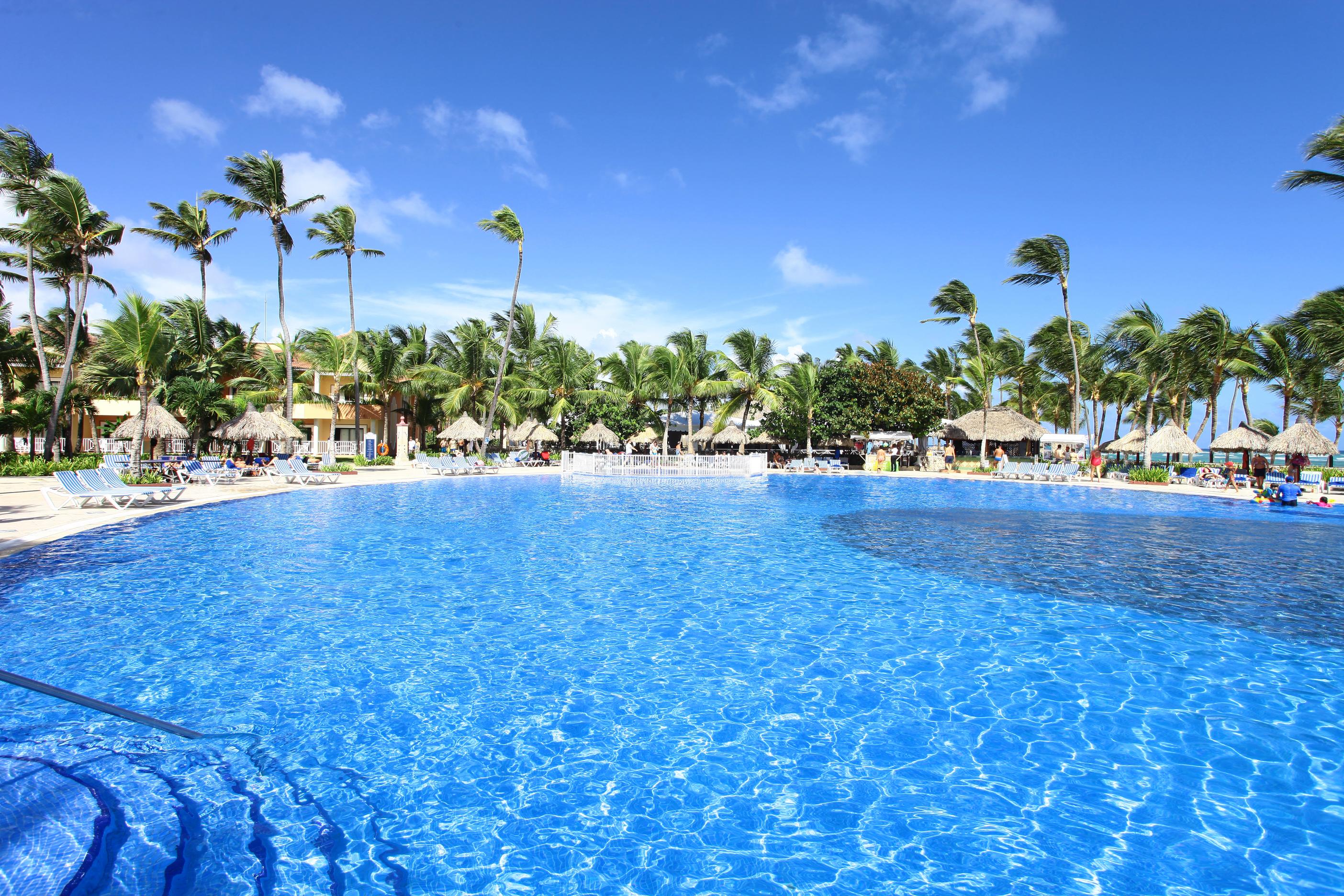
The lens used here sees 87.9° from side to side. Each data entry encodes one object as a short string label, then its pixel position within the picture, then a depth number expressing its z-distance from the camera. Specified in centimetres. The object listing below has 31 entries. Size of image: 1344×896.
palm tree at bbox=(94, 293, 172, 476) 1769
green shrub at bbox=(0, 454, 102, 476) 1844
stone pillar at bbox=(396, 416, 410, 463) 3300
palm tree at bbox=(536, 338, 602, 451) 3684
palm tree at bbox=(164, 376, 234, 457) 2441
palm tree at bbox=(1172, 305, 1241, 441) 2667
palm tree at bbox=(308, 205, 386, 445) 3044
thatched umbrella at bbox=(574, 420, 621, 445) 3384
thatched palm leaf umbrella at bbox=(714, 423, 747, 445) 3650
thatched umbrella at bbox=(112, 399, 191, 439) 1853
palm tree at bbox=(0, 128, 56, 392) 1931
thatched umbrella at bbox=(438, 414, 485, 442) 3155
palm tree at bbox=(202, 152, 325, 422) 2550
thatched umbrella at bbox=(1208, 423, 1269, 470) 2738
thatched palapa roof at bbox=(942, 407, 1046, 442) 3350
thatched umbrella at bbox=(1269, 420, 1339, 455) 2475
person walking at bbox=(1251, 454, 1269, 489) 2405
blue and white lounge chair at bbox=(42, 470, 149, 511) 1266
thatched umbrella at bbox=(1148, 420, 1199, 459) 2809
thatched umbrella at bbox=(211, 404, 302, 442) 2325
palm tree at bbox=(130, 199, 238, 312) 2591
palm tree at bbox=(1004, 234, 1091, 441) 3005
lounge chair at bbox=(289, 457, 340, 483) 2000
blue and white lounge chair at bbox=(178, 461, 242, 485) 1789
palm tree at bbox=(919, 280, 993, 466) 3441
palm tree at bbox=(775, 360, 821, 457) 3322
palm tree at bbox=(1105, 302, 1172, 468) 2917
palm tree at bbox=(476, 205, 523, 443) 3075
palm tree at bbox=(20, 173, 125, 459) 1888
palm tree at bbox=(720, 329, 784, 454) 3450
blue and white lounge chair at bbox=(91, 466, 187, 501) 1342
